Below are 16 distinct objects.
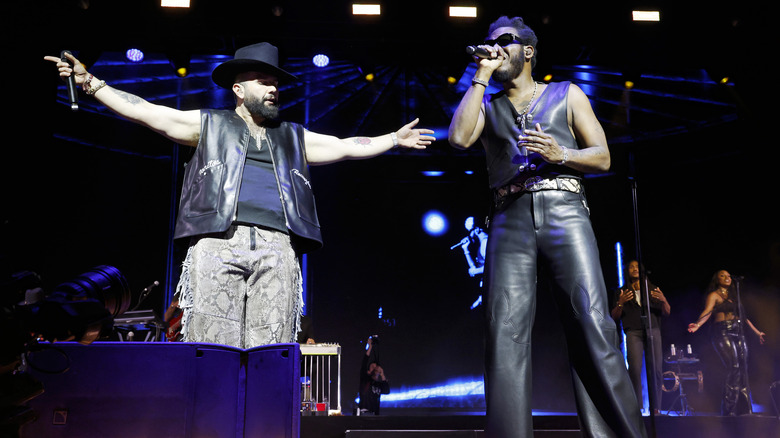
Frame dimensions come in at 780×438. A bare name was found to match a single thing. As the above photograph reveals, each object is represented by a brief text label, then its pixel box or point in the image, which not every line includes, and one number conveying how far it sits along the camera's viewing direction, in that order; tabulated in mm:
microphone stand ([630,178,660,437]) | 4953
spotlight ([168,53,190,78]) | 6680
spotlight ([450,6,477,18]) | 6332
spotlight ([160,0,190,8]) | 6145
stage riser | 2473
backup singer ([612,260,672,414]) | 8062
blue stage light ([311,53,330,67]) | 6930
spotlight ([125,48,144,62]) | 7758
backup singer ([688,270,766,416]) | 8148
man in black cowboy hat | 2898
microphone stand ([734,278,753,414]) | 8211
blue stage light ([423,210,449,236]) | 12008
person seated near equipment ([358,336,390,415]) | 9477
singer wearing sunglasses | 2512
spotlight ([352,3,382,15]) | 6348
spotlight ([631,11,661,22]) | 6293
